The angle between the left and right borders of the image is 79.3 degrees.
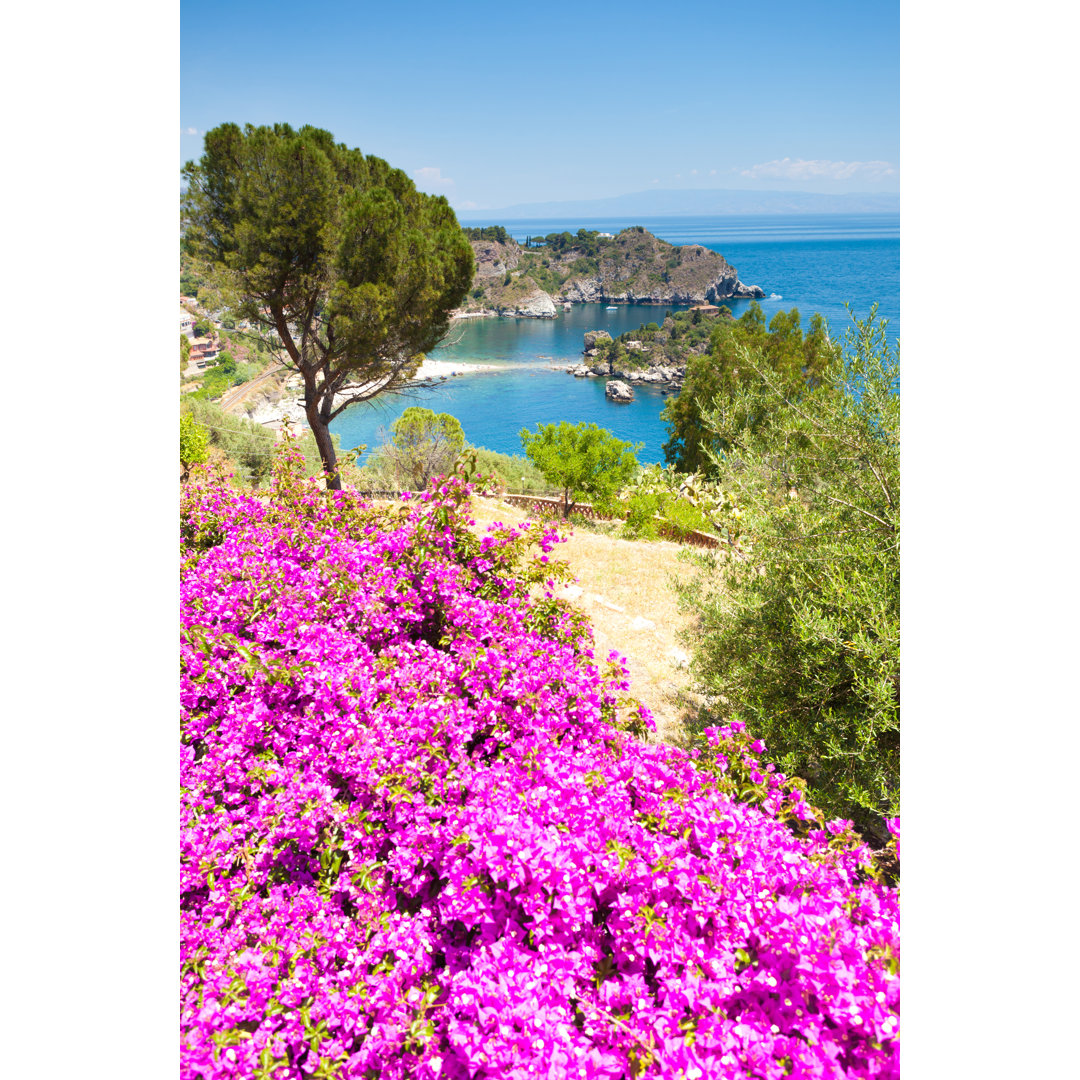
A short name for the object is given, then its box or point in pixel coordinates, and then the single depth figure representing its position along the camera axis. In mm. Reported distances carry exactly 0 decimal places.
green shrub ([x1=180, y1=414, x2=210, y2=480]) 9883
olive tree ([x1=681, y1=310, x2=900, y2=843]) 2824
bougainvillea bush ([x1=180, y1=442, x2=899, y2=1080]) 1341
